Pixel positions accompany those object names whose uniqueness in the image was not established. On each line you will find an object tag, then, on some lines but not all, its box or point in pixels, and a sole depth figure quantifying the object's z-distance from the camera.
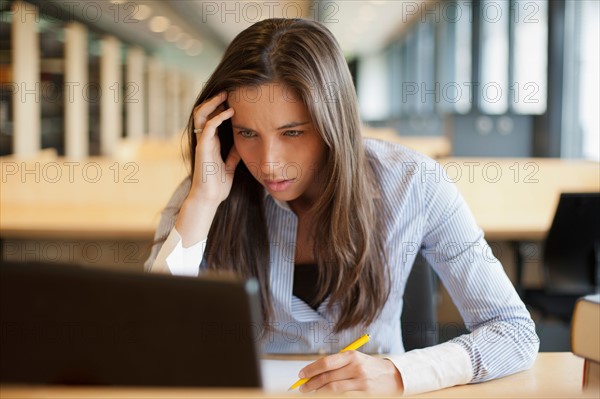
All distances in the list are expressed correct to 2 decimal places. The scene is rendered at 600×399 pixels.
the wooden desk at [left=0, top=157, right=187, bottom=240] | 3.30
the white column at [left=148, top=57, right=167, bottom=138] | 16.91
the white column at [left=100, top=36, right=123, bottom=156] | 11.47
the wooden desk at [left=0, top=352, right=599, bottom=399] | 0.60
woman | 1.35
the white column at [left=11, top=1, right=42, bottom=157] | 7.39
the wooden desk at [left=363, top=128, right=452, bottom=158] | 6.16
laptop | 0.65
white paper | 1.19
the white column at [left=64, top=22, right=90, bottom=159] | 9.38
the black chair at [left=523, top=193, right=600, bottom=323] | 2.80
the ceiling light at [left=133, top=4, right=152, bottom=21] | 9.61
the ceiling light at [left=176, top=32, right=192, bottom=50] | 14.94
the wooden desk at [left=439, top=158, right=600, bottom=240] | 3.34
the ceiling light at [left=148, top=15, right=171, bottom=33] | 11.16
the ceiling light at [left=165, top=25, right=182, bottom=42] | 12.86
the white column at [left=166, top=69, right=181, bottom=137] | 20.58
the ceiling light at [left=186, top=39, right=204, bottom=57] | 16.95
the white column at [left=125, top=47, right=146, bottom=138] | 14.08
